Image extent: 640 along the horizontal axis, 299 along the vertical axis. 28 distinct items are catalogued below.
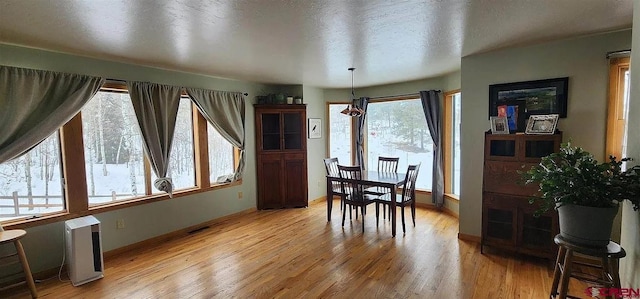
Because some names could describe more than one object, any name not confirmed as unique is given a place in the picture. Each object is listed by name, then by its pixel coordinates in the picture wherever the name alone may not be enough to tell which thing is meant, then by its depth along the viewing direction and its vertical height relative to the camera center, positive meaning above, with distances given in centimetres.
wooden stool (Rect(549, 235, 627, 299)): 174 -84
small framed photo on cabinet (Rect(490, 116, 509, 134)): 309 +5
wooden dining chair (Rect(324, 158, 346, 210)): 465 -64
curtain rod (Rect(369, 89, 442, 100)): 517 +65
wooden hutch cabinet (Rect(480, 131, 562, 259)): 290 -73
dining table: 382 -68
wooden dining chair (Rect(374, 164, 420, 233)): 402 -90
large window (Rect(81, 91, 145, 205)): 336 -17
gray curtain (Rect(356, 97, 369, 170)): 574 -7
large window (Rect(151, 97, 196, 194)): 414 -26
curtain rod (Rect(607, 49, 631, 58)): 260 +68
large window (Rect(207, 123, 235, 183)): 462 -37
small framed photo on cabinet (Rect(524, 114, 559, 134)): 284 +5
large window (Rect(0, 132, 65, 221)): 285 -47
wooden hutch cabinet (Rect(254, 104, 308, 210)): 521 -40
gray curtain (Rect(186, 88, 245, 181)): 429 +33
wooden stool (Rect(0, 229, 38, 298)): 254 -105
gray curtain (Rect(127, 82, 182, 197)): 361 +21
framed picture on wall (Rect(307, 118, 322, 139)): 560 +8
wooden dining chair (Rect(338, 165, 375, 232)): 410 -83
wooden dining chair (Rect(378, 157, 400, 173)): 495 -57
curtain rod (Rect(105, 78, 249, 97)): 337 +63
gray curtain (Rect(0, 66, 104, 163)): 271 +32
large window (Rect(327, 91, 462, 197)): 485 -8
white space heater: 279 -112
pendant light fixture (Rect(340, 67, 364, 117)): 414 +29
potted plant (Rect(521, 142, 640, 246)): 165 -38
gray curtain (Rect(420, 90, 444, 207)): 486 -1
